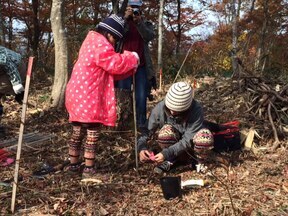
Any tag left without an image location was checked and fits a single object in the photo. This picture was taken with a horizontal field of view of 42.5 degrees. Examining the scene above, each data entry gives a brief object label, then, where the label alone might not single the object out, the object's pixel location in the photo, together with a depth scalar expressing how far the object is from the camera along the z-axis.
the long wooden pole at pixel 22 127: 2.60
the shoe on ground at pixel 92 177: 3.23
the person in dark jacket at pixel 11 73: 4.04
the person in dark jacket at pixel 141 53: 3.98
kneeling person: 3.27
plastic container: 2.85
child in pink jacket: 3.12
